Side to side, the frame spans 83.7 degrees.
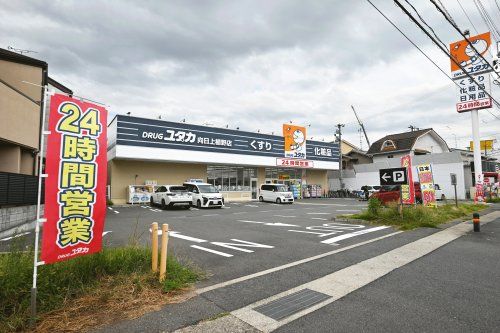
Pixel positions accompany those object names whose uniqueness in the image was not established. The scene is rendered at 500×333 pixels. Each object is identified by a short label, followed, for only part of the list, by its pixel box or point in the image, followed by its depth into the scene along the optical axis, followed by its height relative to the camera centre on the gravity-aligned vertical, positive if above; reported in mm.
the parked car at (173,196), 18250 -741
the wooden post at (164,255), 4516 -1130
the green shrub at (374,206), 12234 -985
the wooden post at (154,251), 4617 -1084
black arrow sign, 11453 +308
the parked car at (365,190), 29417 -672
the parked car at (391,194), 20047 -751
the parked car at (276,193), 25094 -802
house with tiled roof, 38312 +5638
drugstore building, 21981 +2427
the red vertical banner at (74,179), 3639 +95
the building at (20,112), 11742 +3402
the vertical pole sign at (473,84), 22173 +8314
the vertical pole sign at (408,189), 12930 -283
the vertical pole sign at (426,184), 15430 -35
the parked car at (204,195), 19264 -684
